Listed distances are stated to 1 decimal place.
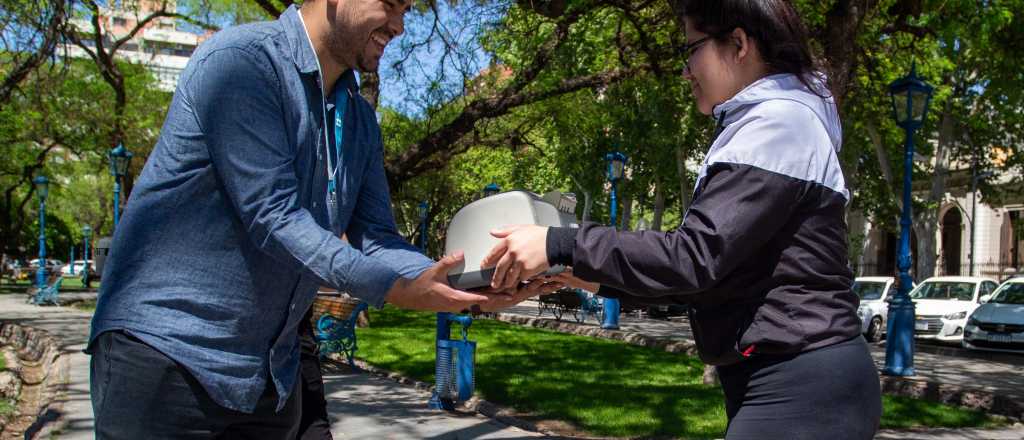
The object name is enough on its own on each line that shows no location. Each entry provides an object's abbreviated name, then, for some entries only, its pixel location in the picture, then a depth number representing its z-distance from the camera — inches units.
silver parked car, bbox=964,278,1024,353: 695.7
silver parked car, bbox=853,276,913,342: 808.9
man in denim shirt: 74.2
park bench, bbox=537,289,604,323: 851.4
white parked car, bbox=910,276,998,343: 790.5
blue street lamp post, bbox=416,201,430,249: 1481.3
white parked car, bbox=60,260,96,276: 2672.0
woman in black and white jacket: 74.0
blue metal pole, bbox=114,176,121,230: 857.3
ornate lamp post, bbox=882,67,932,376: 472.7
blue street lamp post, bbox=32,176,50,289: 1085.4
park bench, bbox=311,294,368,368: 421.1
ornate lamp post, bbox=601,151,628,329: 812.5
